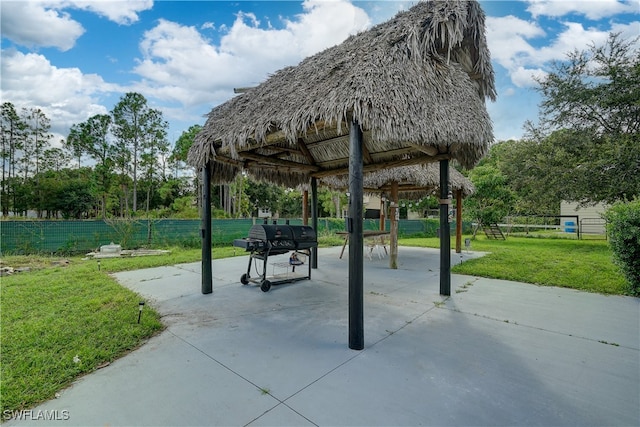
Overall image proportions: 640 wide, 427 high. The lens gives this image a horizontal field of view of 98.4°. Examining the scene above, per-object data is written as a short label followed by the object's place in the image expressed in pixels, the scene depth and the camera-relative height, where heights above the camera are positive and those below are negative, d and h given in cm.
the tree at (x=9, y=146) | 1822 +470
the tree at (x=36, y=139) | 1939 +543
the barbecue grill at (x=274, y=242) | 442 -50
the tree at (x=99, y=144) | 1853 +471
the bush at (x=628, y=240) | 402 -43
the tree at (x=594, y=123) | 964 +358
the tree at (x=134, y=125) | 1889 +622
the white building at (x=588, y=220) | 1653 -46
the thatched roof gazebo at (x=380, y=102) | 269 +132
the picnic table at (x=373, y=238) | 689 -77
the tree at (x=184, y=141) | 1773 +469
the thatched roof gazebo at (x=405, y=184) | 645 +88
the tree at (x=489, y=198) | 1312 +67
